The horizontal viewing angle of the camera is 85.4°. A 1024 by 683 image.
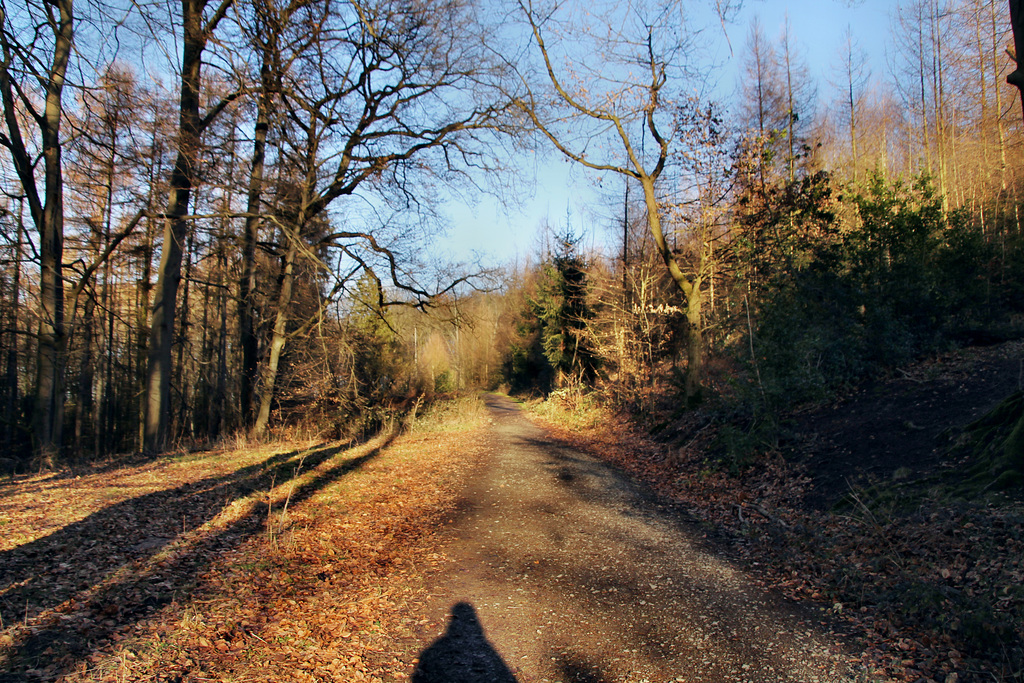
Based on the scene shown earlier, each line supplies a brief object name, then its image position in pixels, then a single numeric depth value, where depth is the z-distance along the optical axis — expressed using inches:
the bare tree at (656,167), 543.5
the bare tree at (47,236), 428.8
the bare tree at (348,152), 477.1
